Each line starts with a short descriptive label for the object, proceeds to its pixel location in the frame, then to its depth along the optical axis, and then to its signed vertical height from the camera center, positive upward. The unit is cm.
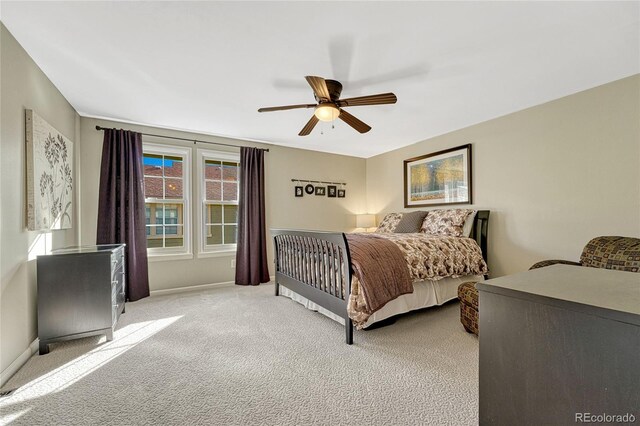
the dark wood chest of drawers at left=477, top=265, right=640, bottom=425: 60 -34
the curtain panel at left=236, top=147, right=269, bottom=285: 422 -15
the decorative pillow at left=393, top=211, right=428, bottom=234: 407 -15
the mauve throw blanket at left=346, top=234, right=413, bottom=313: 229 -50
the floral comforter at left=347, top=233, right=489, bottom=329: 275 -49
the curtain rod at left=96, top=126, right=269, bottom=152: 345 +108
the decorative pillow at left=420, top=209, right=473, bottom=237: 358 -13
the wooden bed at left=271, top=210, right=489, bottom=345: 235 -52
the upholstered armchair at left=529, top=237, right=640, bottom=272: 206 -34
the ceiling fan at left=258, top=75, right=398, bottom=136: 228 +97
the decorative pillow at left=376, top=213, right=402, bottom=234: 450 -17
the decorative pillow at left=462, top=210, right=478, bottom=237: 354 -16
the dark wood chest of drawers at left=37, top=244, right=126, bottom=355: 217 -65
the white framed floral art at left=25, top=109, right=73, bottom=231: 213 +35
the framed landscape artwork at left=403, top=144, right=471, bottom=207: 394 +53
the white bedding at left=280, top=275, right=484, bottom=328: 259 -91
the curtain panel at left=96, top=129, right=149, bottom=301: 341 +13
